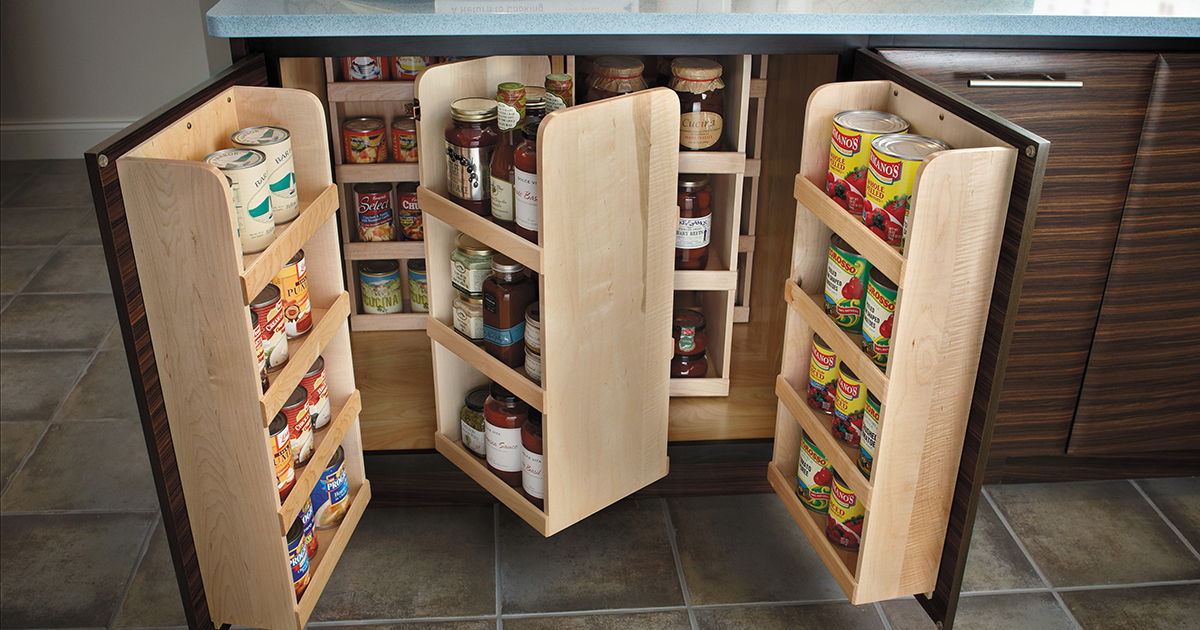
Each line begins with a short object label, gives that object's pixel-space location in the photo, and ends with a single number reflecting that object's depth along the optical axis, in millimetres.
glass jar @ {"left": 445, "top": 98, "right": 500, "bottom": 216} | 1477
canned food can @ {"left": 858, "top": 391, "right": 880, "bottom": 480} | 1415
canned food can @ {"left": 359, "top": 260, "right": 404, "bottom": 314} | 1944
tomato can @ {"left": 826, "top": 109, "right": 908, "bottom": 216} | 1382
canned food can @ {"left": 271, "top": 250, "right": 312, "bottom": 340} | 1410
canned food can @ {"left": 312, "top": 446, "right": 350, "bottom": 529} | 1640
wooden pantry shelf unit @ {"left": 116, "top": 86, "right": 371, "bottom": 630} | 1163
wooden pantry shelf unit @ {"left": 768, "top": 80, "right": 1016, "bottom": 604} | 1209
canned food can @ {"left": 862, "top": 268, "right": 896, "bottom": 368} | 1355
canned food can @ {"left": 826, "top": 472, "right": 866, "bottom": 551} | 1557
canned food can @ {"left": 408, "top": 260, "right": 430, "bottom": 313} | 1941
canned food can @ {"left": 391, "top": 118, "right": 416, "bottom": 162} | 1821
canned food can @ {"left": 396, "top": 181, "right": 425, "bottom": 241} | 1897
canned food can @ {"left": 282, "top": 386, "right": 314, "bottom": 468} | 1453
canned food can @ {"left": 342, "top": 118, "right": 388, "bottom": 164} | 1792
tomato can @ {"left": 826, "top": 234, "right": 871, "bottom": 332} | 1446
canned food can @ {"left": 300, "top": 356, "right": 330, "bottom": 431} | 1533
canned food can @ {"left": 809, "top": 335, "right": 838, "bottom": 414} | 1585
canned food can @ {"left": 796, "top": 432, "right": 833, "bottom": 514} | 1656
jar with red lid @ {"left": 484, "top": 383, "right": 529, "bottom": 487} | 1672
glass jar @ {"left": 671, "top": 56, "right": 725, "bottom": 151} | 1579
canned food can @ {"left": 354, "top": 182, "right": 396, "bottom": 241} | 1871
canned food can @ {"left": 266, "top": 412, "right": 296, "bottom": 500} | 1392
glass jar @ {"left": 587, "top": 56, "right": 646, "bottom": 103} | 1588
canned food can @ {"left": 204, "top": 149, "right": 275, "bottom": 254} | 1242
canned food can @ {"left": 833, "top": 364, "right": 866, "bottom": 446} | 1492
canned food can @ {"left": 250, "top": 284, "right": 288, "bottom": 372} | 1347
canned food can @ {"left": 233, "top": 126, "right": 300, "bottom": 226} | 1328
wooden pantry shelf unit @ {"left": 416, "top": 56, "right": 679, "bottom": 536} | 1401
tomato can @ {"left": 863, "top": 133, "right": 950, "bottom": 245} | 1274
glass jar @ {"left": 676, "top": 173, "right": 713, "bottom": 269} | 1700
